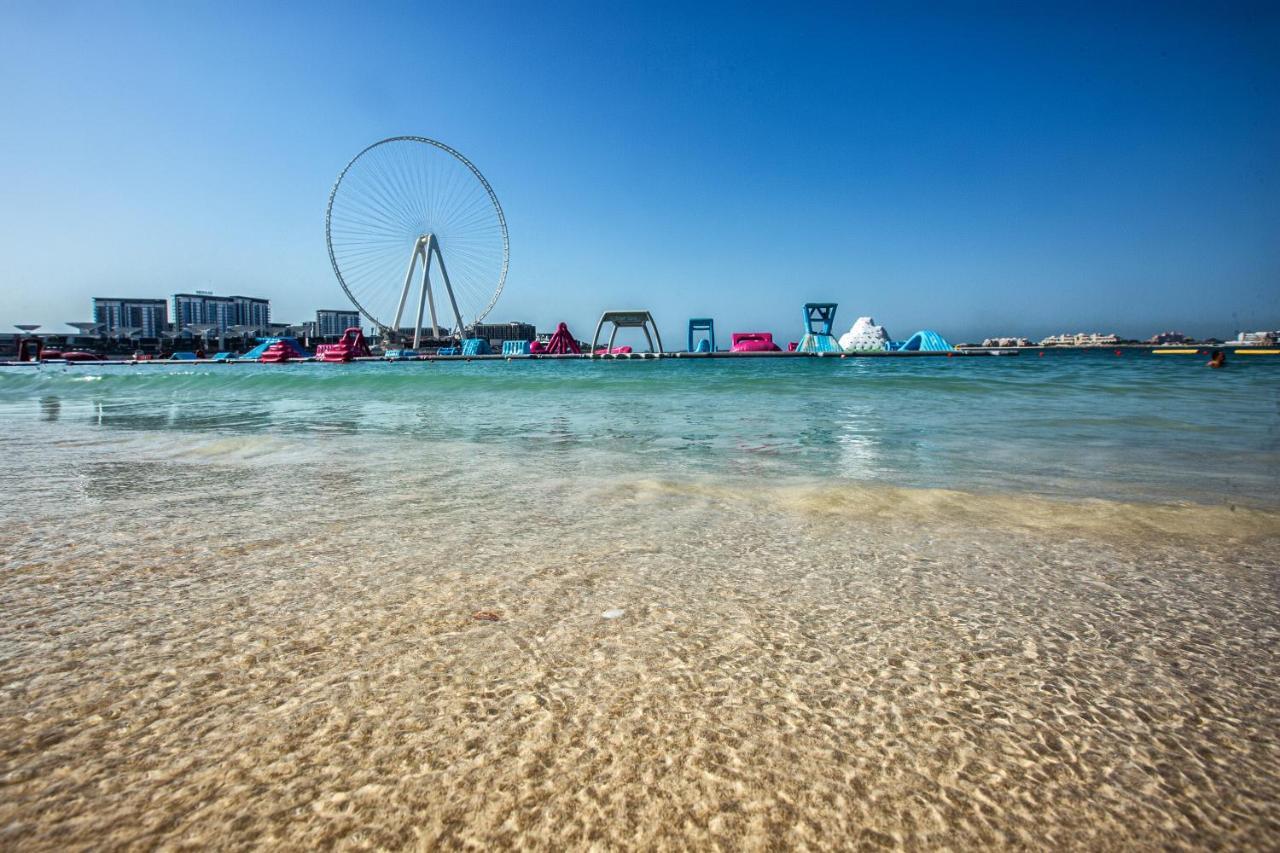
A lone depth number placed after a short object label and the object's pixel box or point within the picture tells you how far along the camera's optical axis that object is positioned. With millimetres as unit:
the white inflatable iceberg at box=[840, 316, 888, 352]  85938
